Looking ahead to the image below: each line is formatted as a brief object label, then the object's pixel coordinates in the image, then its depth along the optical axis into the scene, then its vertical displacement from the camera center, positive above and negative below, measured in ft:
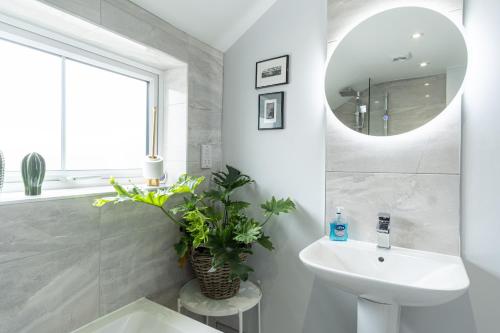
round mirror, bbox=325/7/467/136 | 3.79 +1.44
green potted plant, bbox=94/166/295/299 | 4.04 -1.15
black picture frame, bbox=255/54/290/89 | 5.09 +1.79
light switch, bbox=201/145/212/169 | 5.66 +0.11
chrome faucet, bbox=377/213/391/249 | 3.92 -0.97
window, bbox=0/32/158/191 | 3.84 +0.80
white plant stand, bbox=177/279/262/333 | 4.26 -2.35
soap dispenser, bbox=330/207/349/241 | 4.28 -1.05
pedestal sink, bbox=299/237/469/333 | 2.83 -1.38
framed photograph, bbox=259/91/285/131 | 5.17 +1.04
